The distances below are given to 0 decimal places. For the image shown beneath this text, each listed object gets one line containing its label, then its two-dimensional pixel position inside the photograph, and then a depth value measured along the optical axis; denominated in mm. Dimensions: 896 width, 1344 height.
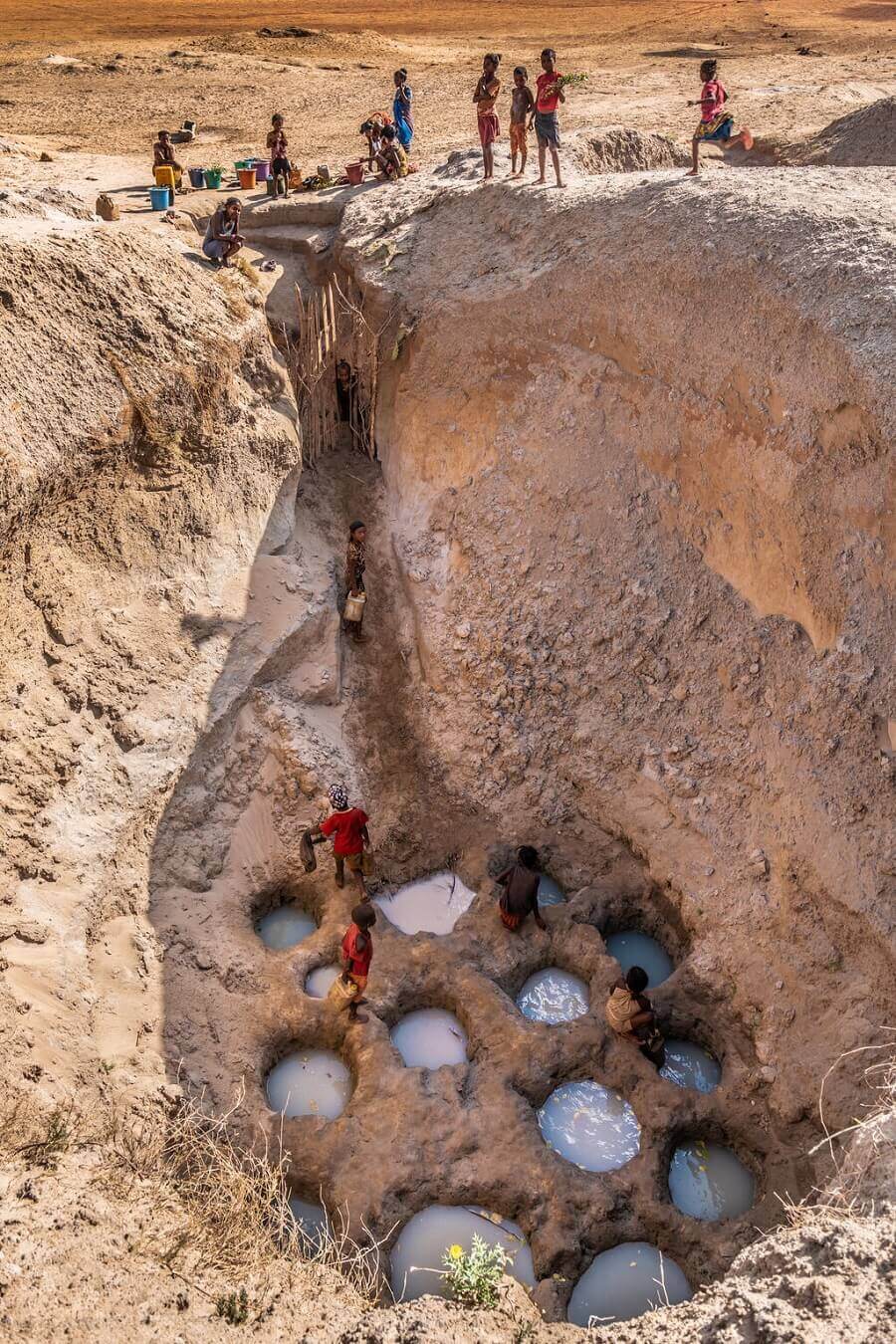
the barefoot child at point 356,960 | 6238
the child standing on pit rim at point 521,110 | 8741
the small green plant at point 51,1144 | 4379
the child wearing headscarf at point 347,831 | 7055
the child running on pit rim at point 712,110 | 8359
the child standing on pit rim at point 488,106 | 9117
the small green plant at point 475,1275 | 4895
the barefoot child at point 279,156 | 11008
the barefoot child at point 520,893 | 6953
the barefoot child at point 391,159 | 10945
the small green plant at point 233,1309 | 3979
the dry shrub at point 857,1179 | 4074
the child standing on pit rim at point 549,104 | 8320
